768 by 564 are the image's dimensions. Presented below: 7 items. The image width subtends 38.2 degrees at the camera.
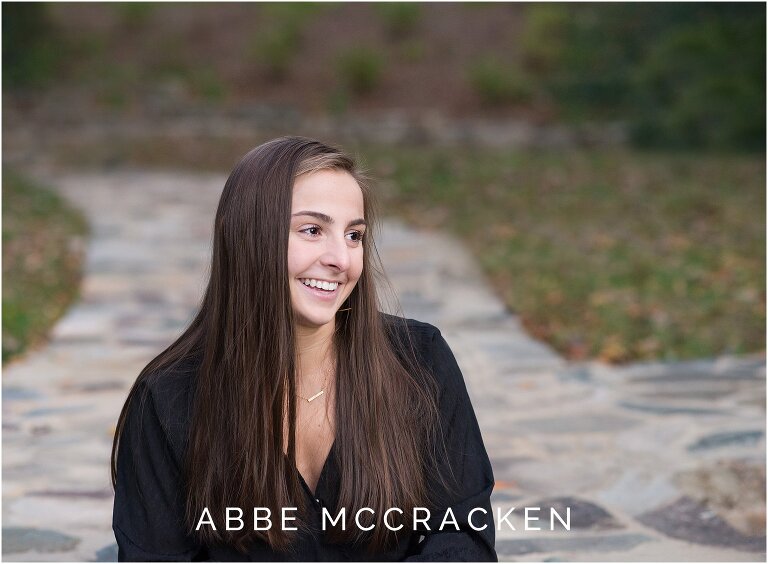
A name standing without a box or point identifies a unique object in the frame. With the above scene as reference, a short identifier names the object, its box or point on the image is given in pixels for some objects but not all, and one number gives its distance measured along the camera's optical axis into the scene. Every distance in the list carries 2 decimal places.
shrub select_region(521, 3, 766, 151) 13.05
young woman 2.36
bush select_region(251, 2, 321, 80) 18.02
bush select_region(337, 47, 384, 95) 17.38
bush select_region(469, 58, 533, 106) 17.08
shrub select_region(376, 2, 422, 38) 18.48
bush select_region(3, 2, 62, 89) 17.34
